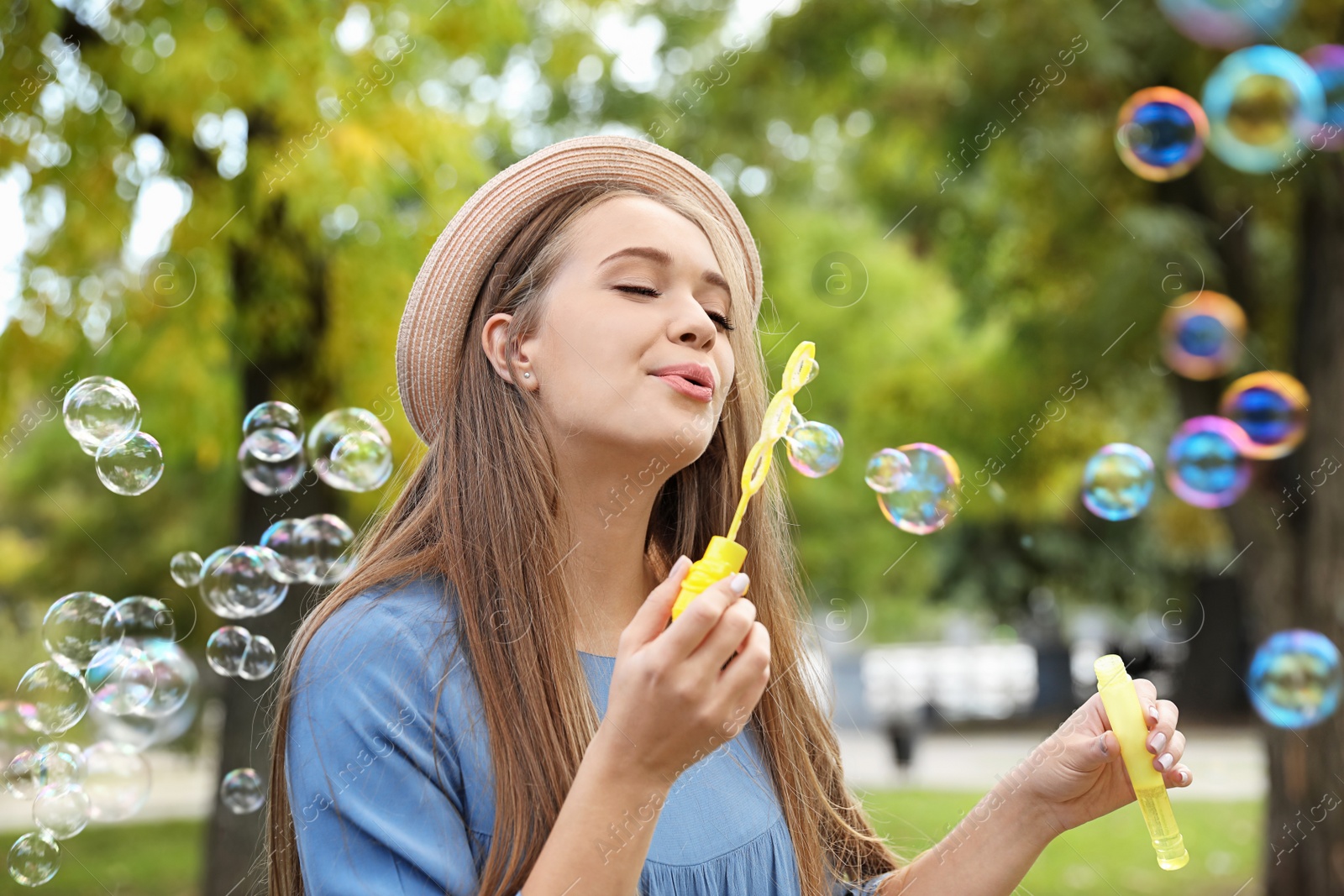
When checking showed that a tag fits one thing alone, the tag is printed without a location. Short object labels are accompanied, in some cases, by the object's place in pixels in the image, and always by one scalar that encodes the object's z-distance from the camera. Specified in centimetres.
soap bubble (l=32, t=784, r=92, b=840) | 293
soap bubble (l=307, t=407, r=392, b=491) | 311
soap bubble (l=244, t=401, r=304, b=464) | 329
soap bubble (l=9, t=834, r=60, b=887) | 295
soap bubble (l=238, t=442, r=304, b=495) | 331
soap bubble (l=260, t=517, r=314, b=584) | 307
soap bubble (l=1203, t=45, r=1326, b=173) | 487
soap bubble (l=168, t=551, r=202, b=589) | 316
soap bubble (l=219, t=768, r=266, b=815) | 338
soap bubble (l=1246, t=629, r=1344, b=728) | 487
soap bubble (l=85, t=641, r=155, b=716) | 315
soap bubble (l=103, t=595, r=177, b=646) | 352
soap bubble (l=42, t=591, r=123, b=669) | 312
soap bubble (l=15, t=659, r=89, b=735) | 317
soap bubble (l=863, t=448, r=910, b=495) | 320
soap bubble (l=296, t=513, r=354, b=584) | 308
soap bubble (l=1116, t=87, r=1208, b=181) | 477
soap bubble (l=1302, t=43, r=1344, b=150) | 509
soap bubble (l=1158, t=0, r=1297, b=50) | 525
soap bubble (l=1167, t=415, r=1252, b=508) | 482
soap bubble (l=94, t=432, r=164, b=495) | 310
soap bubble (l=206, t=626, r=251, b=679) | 301
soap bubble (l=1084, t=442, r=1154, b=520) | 369
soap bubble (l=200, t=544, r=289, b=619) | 313
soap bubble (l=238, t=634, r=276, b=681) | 299
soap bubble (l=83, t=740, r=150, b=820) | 332
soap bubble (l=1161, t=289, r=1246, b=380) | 586
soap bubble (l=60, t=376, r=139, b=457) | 314
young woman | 141
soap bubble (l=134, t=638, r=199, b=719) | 327
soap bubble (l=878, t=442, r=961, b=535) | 313
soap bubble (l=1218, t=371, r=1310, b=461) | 518
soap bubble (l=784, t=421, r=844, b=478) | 280
